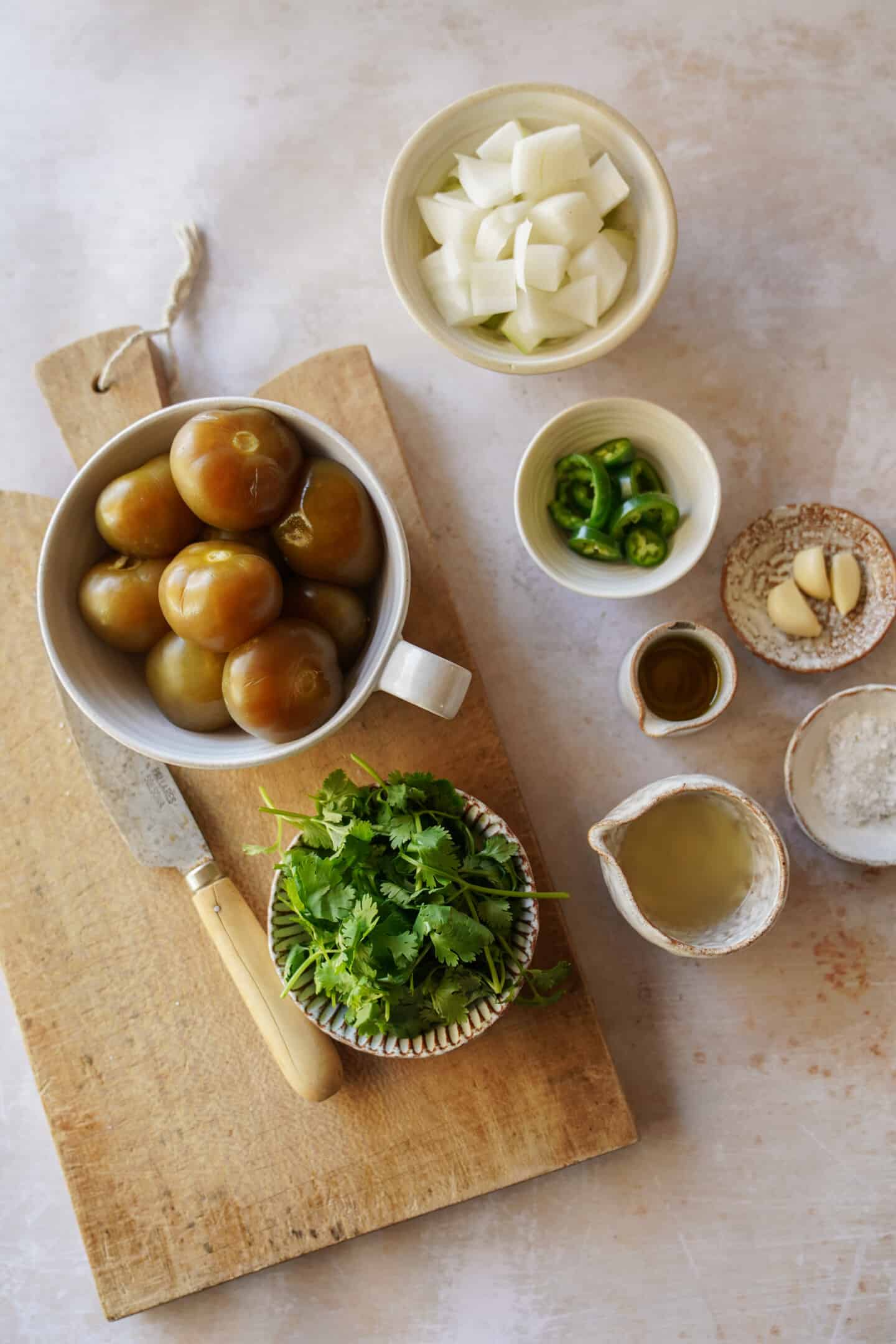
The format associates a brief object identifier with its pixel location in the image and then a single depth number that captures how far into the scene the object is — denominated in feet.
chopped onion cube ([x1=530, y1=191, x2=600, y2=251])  2.46
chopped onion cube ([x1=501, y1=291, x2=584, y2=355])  2.50
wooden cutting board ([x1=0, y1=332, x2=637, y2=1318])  2.48
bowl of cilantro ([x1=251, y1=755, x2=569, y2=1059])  2.26
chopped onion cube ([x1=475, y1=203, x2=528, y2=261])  2.48
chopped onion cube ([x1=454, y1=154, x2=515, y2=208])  2.49
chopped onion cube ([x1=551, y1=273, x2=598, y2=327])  2.49
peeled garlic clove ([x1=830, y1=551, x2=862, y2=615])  2.56
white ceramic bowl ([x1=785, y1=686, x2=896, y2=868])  2.53
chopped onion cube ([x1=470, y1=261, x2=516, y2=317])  2.50
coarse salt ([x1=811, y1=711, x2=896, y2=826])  2.53
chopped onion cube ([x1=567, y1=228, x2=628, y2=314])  2.49
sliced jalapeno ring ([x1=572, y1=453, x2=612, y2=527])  2.52
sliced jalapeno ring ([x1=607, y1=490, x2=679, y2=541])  2.52
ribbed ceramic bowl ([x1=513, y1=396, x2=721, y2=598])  2.50
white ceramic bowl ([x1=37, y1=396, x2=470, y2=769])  2.26
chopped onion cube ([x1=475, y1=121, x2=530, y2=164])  2.48
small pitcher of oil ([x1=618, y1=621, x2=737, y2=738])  2.52
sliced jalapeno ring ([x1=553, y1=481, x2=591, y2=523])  2.58
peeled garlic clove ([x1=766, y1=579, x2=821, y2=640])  2.56
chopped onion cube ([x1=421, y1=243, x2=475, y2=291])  2.50
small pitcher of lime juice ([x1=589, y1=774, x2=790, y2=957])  2.45
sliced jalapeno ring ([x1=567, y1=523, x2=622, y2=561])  2.53
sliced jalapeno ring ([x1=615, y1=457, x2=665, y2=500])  2.55
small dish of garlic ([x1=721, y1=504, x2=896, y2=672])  2.56
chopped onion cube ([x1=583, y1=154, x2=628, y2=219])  2.48
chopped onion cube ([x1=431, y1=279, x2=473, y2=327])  2.51
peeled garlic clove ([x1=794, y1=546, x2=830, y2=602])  2.56
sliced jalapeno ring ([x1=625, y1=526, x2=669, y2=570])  2.53
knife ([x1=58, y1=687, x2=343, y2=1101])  2.40
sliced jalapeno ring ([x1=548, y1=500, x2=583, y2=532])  2.56
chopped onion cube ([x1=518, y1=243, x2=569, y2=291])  2.47
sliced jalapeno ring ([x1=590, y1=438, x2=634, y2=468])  2.53
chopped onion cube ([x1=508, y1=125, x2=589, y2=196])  2.44
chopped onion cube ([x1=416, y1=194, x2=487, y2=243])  2.49
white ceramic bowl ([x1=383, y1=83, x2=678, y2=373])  2.46
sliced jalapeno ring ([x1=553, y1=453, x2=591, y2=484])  2.55
